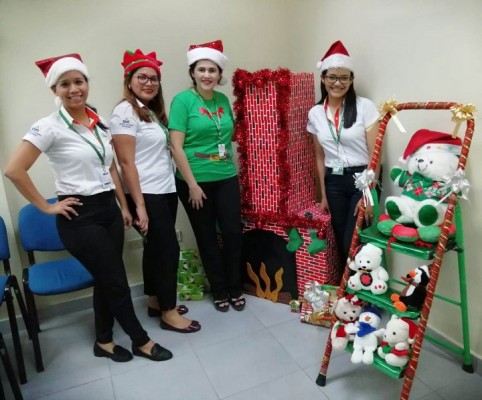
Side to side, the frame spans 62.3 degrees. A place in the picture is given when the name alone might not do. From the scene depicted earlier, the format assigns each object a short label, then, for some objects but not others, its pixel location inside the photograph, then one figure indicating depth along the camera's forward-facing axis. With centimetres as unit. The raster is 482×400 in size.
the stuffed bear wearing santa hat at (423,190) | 158
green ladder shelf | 149
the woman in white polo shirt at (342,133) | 210
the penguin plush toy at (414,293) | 160
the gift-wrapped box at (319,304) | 227
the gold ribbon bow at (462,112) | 150
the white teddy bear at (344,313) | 177
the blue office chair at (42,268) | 204
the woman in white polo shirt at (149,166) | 196
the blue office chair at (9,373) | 173
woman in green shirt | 215
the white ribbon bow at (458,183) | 148
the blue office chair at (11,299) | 193
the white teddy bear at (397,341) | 158
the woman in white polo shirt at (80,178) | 164
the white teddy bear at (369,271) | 168
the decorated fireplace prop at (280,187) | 230
